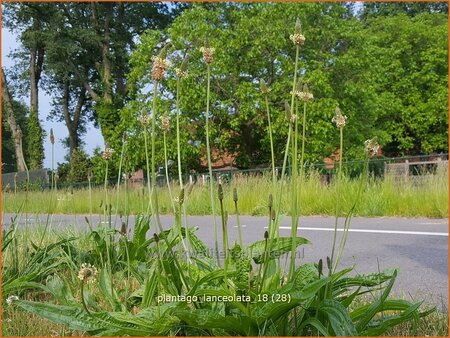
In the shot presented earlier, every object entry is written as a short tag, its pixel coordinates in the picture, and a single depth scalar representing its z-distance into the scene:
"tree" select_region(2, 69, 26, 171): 23.98
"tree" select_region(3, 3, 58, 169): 23.73
